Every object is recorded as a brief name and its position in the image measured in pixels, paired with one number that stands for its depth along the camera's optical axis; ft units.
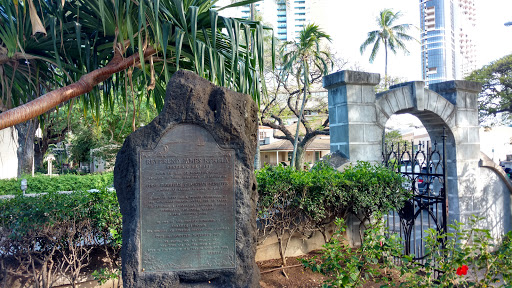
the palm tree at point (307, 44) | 49.34
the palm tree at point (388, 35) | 83.71
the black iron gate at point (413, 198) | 17.26
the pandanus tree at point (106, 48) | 13.78
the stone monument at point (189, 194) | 11.33
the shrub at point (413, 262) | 10.11
